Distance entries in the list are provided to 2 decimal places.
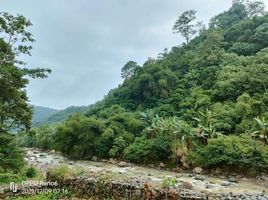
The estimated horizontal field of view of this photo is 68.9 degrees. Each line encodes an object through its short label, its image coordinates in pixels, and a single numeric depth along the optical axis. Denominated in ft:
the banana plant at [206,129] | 46.70
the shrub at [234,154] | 40.48
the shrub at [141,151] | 50.97
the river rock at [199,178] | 38.75
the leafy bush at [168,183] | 15.66
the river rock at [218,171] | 42.65
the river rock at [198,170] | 43.81
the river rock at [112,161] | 55.63
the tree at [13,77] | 25.05
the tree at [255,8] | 108.84
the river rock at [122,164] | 51.52
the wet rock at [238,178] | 39.76
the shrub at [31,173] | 32.87
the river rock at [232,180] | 38.51
